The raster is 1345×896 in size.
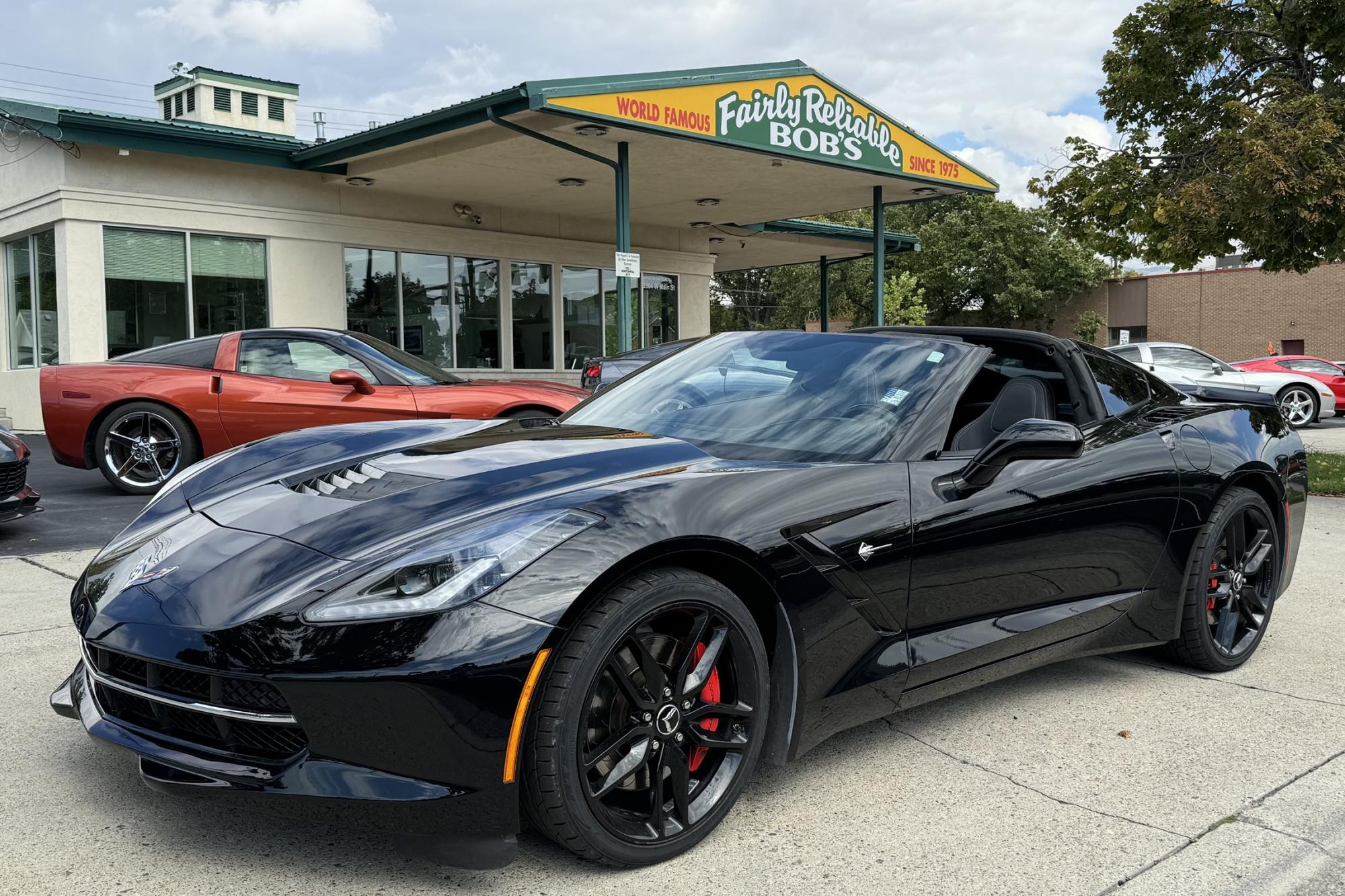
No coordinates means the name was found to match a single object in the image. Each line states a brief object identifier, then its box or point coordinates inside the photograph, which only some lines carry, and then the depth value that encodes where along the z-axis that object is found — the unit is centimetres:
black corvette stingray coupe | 219
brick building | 4006
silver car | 1880
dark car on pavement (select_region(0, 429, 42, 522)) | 676
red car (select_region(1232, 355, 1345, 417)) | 2111
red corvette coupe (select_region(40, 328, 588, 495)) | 843
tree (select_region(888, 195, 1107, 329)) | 4681
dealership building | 1390
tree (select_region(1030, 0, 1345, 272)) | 1160
